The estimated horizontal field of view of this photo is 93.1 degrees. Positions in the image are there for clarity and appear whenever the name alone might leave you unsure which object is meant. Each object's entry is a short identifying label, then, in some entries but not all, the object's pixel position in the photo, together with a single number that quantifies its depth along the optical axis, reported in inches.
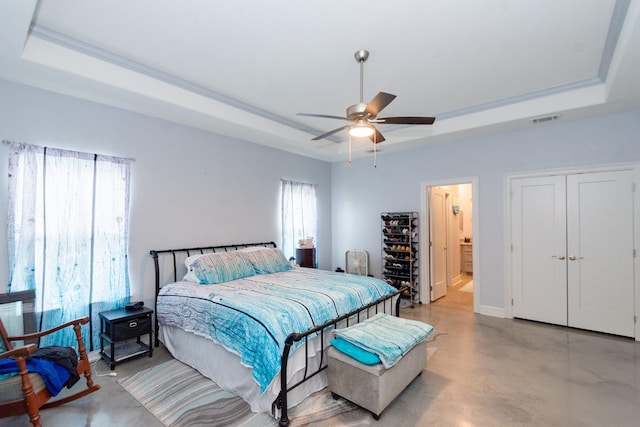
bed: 92.4
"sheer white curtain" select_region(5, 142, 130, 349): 112.7
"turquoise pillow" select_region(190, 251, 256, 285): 141.2
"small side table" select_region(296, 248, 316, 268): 212.4
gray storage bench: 90.3
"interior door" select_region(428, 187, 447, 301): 216.8
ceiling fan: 104.1
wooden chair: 78.6
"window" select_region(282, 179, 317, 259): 217.3
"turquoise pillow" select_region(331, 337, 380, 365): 91.4
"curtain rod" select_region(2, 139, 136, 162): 109.9
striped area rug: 91.2
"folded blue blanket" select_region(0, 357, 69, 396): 83.6
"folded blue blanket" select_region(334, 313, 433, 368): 92.6
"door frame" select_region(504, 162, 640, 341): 146.3
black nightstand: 120.2
